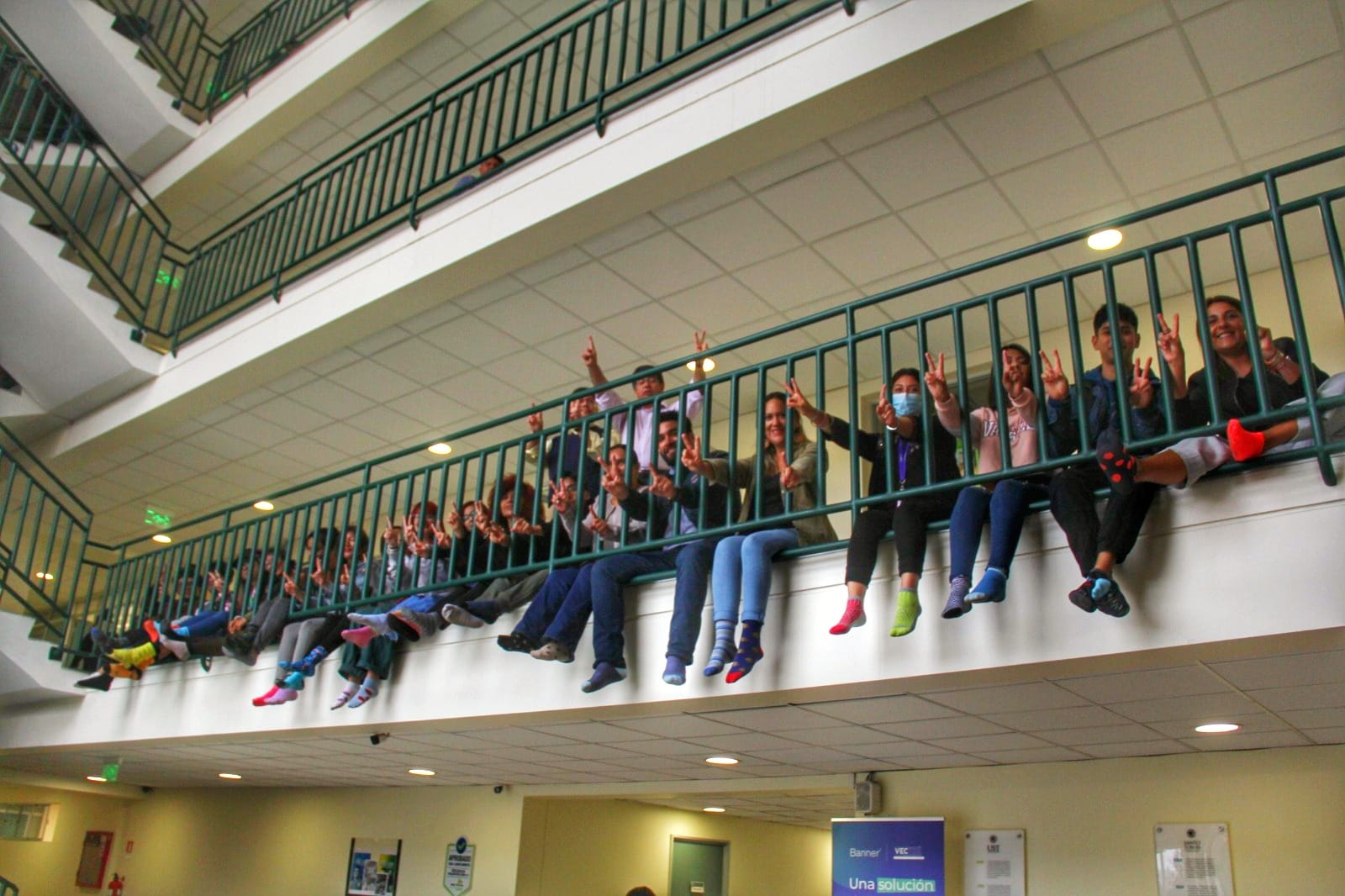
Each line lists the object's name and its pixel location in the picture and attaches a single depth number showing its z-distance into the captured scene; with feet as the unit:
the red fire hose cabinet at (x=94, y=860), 39.52
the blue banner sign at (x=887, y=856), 19.76
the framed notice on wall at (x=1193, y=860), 17.24
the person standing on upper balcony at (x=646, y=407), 14.94
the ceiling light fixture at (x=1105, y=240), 18.22
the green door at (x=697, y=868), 33.53
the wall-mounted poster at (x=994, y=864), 19.31
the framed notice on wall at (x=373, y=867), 30.50
